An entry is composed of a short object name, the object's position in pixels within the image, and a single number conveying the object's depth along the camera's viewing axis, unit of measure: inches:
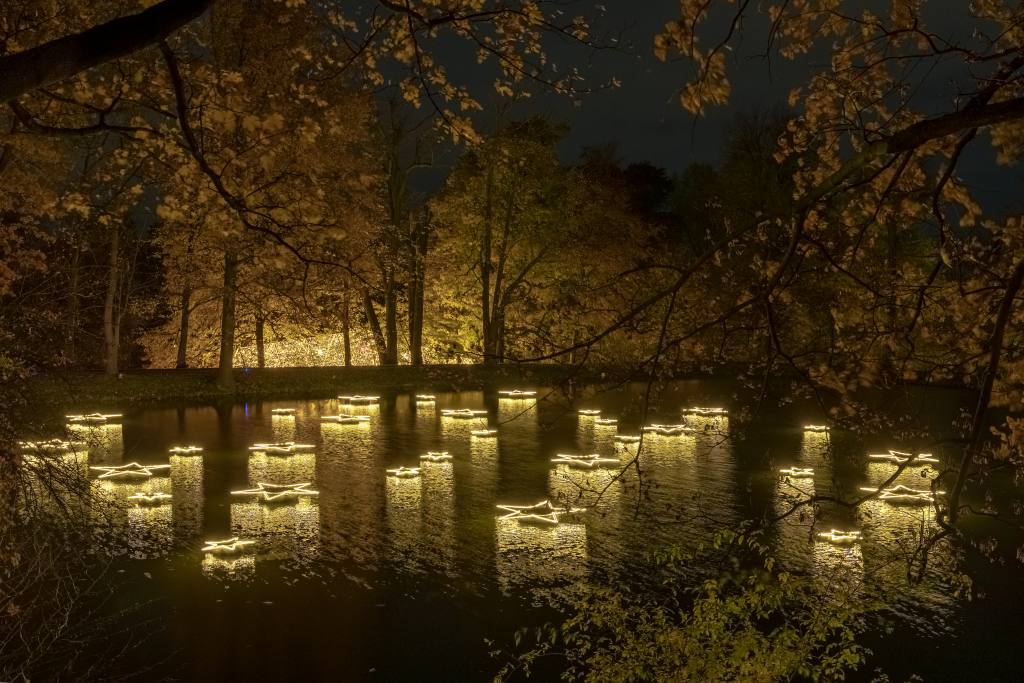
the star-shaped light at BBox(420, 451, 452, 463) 692.7
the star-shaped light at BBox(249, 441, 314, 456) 717.3
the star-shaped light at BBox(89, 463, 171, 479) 613.3
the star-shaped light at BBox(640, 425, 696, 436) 844.0
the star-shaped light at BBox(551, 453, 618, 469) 682.6
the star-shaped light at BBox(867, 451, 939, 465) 721.0
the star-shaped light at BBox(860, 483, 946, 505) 572.1
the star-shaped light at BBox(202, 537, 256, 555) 450.9
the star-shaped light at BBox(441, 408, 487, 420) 945.5
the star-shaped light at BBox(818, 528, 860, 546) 477.1
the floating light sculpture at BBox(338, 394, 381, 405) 1057.8
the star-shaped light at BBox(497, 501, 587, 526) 515.2
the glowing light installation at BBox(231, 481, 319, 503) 564.1
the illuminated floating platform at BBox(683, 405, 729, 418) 931.1
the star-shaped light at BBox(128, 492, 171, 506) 547.8
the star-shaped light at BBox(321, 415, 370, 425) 898.7
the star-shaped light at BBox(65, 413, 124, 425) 840.3
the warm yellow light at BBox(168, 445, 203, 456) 701.3
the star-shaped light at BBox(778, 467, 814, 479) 653.9
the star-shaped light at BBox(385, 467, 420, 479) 634.8
